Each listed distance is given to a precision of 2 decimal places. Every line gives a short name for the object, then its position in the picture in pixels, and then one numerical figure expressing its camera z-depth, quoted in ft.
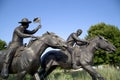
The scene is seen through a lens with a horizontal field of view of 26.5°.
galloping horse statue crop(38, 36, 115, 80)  36.94
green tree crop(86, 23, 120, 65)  110.93
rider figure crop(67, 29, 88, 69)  37.96
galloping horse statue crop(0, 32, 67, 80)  29.50
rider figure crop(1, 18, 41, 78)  30.12
